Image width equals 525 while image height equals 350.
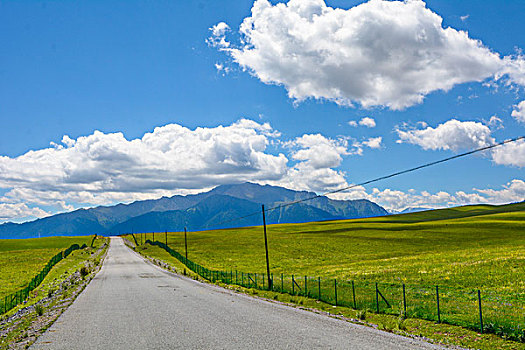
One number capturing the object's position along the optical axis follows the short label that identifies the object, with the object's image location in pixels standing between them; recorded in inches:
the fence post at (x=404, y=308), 952.1
